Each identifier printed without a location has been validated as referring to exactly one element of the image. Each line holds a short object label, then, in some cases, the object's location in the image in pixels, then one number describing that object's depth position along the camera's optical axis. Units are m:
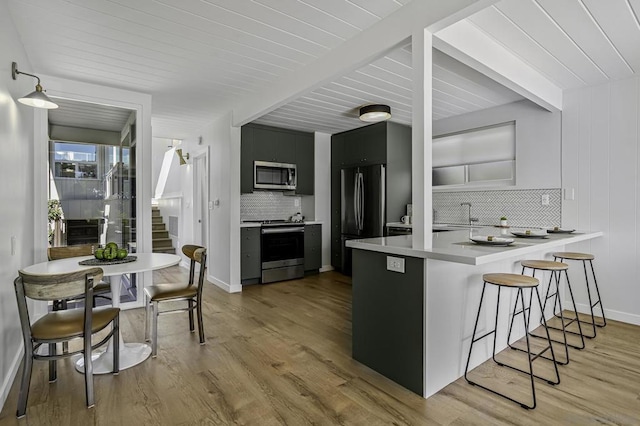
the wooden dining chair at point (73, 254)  3.03
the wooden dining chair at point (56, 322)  1.88
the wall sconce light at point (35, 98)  2.41
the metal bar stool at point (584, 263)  3.10
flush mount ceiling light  4.23
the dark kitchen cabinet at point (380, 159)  5.17
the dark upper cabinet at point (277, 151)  5.17
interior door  5.80
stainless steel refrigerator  5.12
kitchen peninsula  2.06
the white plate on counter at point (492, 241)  2.30
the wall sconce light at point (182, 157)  6.77
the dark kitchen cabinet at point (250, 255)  4.95
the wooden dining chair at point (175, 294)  2.67
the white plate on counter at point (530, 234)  2.92
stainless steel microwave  5.29
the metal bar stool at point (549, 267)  2.58
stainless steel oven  5.13
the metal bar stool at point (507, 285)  2.05
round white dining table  2.35
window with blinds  4.36
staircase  7.72
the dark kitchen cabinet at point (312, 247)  5.62
